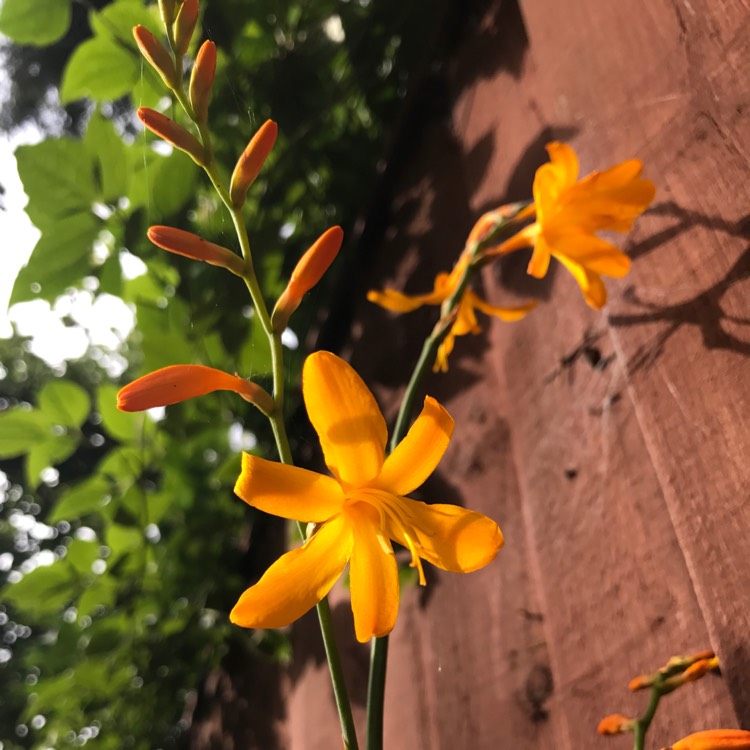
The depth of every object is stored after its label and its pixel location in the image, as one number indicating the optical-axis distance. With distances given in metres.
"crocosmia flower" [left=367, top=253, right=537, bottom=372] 0.50
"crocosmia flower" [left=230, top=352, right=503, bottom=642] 0.27
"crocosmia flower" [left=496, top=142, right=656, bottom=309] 0.42
